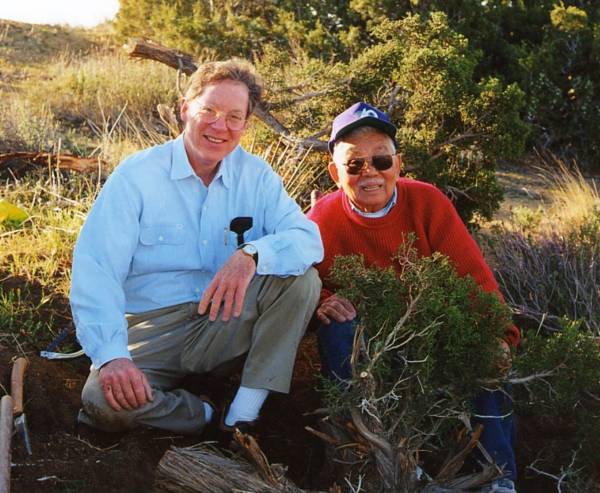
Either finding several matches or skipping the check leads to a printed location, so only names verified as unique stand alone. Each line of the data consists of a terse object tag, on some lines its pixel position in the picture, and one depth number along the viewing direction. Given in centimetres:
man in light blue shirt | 341
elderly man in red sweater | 379
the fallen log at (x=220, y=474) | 292
